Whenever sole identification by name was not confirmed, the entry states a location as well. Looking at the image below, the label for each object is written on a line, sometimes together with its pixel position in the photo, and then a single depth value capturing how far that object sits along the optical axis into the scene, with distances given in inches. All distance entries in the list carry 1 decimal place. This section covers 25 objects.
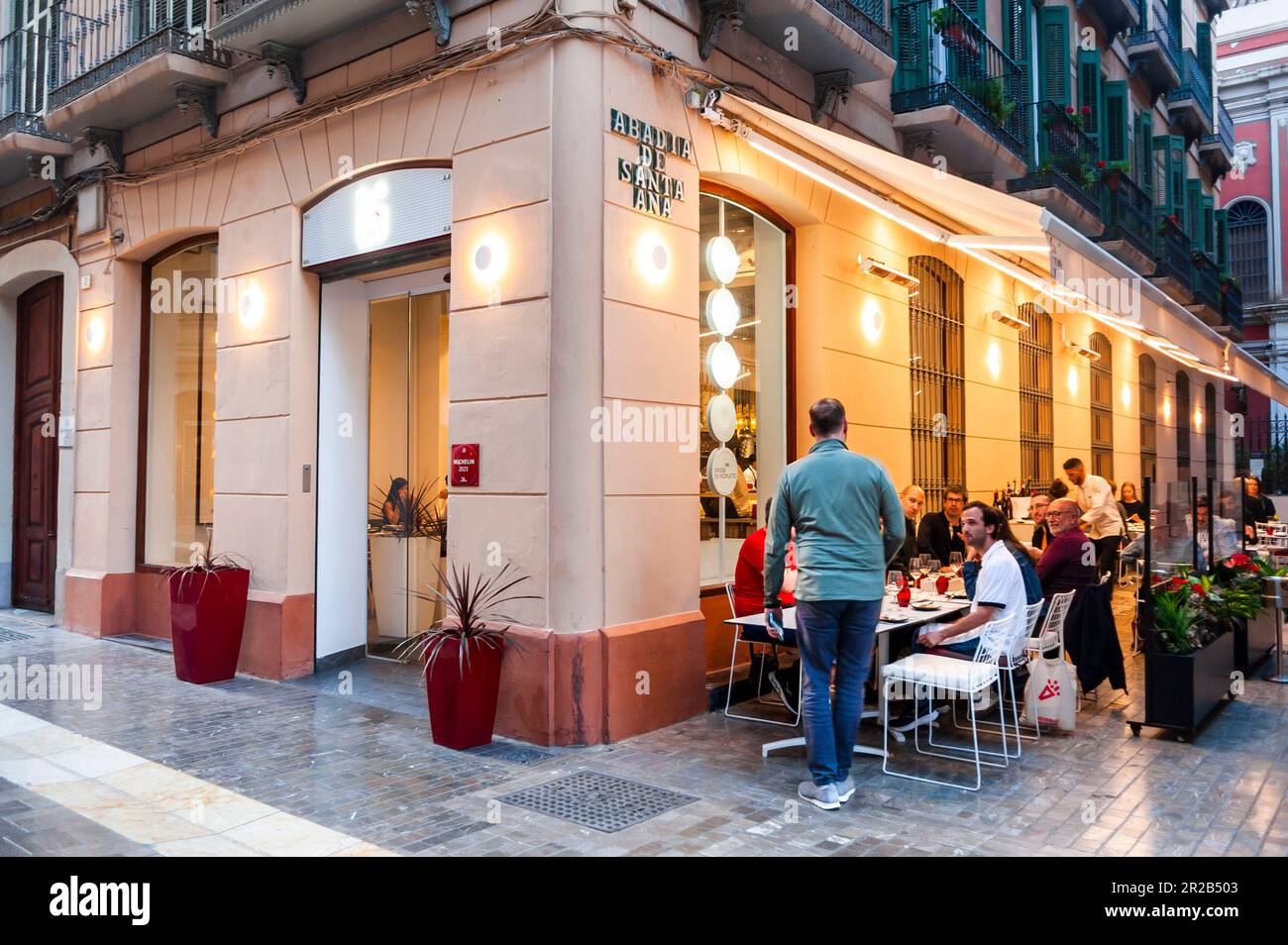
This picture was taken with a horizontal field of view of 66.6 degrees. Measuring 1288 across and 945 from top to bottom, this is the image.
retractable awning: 285.9
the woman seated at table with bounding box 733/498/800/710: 264.7
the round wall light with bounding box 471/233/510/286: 264.8
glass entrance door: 357.1
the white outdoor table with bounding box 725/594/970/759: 233.1
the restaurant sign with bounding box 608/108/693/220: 261.3
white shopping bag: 257.3
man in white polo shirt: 229.3
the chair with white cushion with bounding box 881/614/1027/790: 212.1
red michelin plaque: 269.4
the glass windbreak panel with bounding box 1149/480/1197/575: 276.5
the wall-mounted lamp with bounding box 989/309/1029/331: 498.9
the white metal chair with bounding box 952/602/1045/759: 233.0
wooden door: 467.8
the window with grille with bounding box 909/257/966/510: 423.8
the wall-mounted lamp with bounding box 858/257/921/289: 368.2
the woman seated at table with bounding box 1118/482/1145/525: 569.8
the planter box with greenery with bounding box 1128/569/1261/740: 249.1
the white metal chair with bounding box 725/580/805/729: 259.2
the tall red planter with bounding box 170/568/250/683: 322.0
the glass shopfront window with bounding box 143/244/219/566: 395.5
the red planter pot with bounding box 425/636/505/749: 240.5
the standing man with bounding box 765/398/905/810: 199.0
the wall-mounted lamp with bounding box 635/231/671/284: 267.4
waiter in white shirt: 427.8
